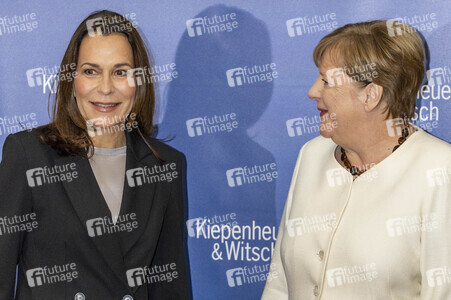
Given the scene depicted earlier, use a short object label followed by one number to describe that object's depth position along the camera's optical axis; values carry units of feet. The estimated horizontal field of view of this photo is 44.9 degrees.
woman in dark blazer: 6.73
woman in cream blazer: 6.39
